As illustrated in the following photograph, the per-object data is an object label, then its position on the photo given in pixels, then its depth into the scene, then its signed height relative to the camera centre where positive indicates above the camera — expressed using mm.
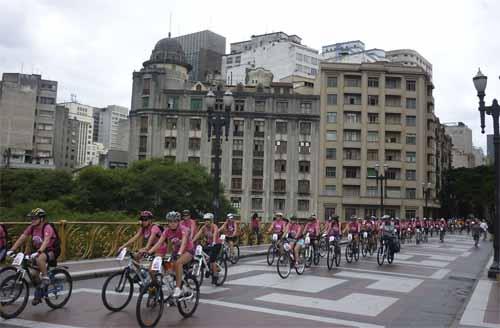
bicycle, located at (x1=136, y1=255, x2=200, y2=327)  8352 -1472
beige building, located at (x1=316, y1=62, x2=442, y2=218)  75812 +12044
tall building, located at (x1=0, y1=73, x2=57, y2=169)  89938 +15785
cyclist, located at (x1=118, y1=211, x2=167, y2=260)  9453 -455
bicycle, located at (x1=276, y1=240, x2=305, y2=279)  14969 -1485
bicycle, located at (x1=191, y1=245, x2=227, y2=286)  11703 -1405
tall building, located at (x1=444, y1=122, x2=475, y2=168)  145500 +22964
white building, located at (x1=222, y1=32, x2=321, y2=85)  98062 +29165
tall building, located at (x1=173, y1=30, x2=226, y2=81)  133000 +42426
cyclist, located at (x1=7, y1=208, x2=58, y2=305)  9508 -701
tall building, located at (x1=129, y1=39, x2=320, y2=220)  75000 +10326
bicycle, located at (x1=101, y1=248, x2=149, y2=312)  9156 -1408
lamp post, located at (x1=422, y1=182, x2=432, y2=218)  74600 +3696
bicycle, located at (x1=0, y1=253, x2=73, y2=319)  8922 -1510
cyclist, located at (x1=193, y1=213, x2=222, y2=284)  13109 -787
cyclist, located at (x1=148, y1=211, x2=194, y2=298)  9203 -624
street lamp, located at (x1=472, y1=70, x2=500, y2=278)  16094 +2368
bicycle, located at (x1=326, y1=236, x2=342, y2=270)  18156 -1288
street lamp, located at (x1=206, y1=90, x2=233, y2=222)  20531 +3654
